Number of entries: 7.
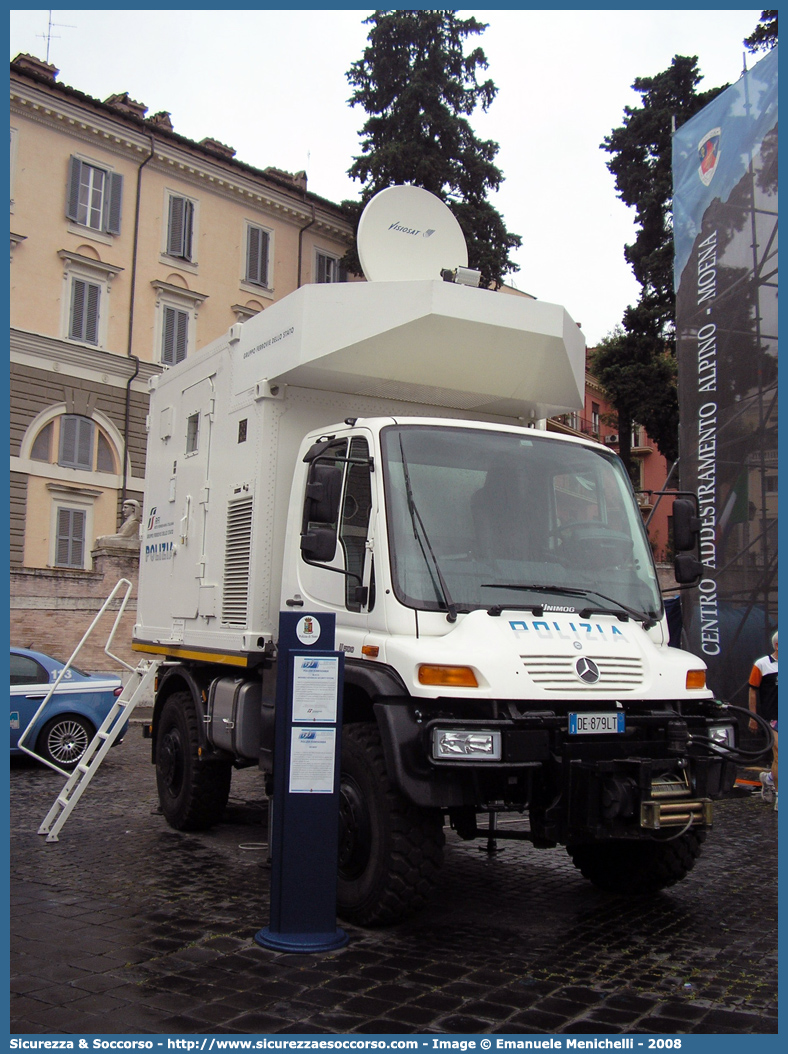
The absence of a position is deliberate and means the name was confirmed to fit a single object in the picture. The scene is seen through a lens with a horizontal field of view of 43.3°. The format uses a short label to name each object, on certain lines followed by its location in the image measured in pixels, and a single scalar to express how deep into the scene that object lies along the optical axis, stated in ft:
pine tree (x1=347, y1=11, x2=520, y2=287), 99.66
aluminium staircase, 24.89
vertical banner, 44.21
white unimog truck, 16.05
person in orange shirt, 33.81
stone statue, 69.05
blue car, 39.37
